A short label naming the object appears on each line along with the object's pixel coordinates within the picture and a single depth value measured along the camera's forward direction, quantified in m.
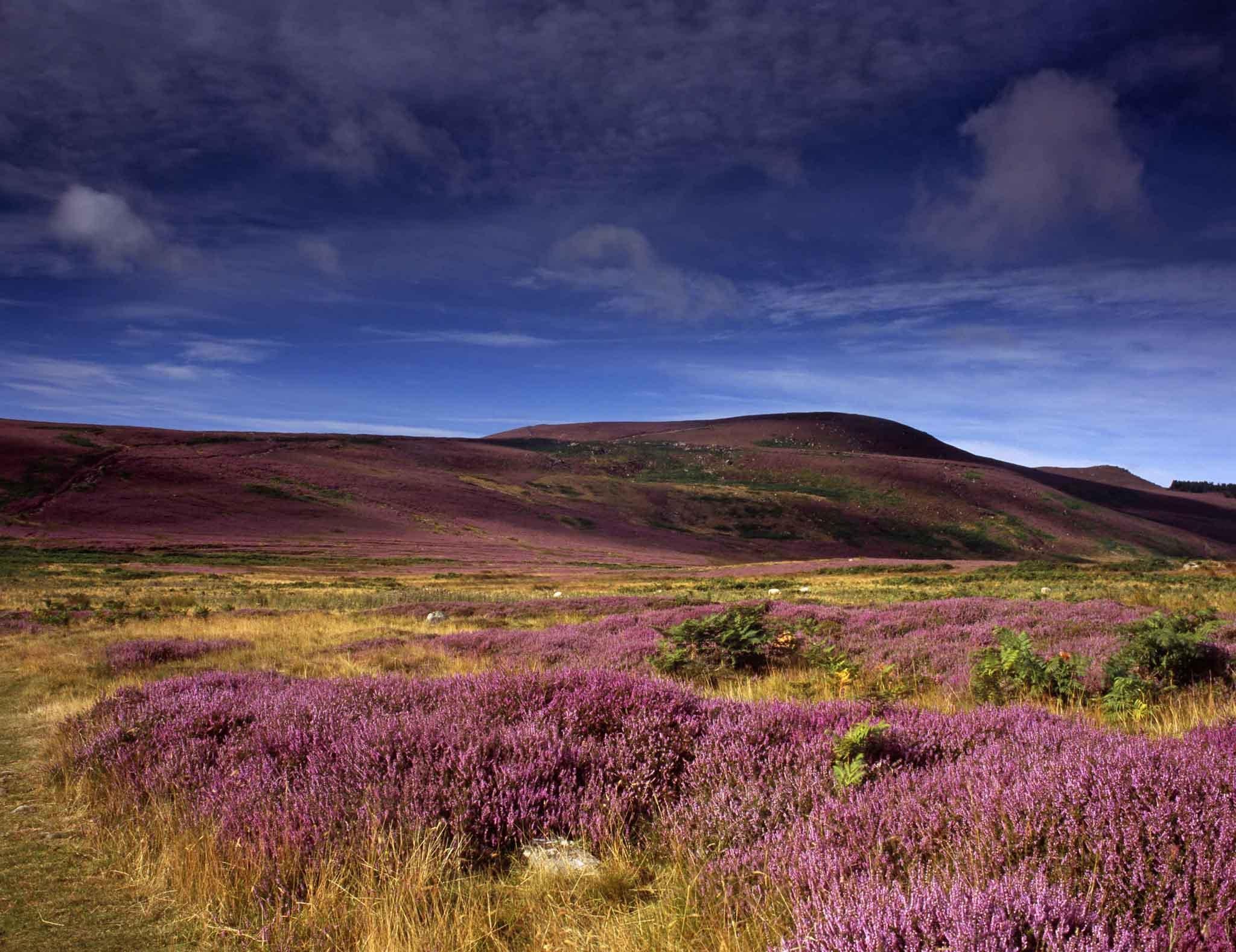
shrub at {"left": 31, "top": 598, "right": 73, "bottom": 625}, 18.73
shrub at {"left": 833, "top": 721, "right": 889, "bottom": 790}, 3.58
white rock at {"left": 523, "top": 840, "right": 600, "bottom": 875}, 3.50
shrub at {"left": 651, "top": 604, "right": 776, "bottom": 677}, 9.67
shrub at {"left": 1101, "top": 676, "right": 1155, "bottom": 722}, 5.61
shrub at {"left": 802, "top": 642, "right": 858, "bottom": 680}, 8.38
